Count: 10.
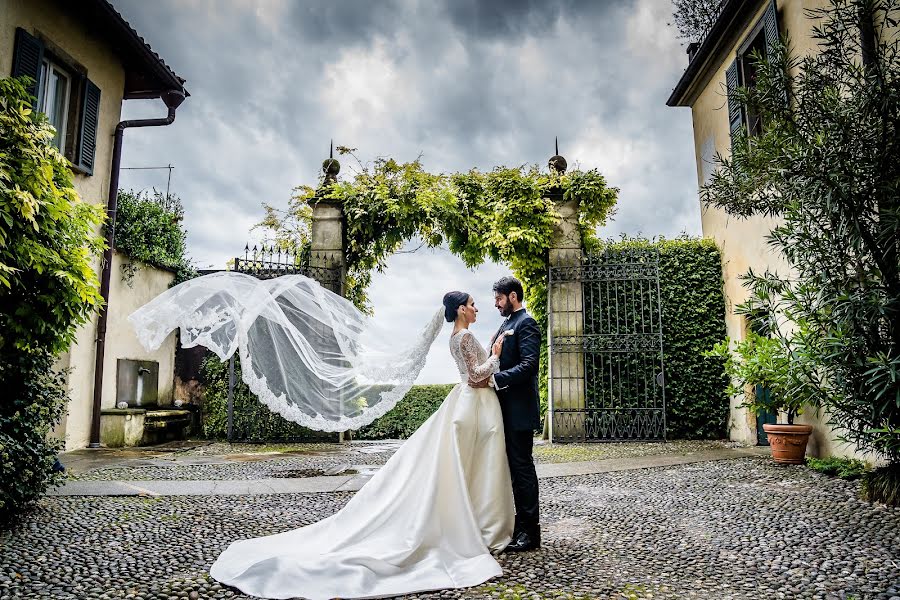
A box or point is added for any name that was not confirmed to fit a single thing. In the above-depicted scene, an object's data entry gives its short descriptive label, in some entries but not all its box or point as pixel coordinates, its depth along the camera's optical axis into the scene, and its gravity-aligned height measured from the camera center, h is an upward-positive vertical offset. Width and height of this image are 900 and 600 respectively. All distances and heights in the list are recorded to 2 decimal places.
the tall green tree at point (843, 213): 4.62 +1.43
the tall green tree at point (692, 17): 13.94 +9.00
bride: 3.13 -0.92
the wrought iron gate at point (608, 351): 9.98 +0.52
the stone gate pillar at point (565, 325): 10.09 +1.01
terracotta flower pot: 6.85 -0.74
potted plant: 6.30 -0.02
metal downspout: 8.74 +2.32
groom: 3.87 -0.21
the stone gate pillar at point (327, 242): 10.36 +2.55
